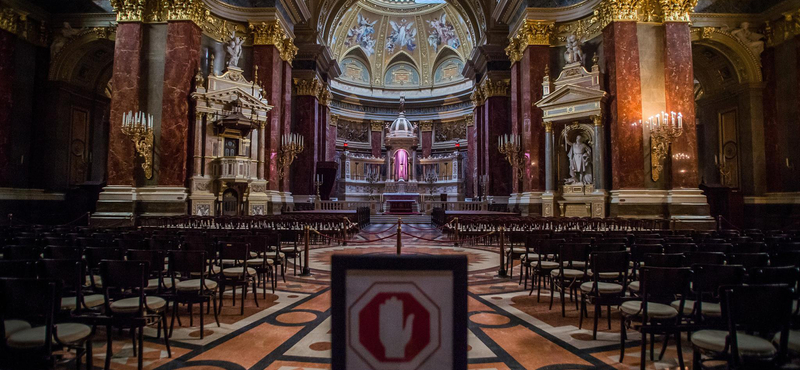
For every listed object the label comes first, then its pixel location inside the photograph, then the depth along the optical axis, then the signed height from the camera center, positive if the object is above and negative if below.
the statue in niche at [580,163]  16.58 +1.67
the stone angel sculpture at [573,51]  16.86 +6.38
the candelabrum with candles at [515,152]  19.28 +2.44
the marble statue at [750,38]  15.66 +6.42
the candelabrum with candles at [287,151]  19.59 +2.55
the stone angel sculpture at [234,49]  17.12 +6.55
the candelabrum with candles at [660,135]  13.38 +2.29
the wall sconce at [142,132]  13.49 +2.38
